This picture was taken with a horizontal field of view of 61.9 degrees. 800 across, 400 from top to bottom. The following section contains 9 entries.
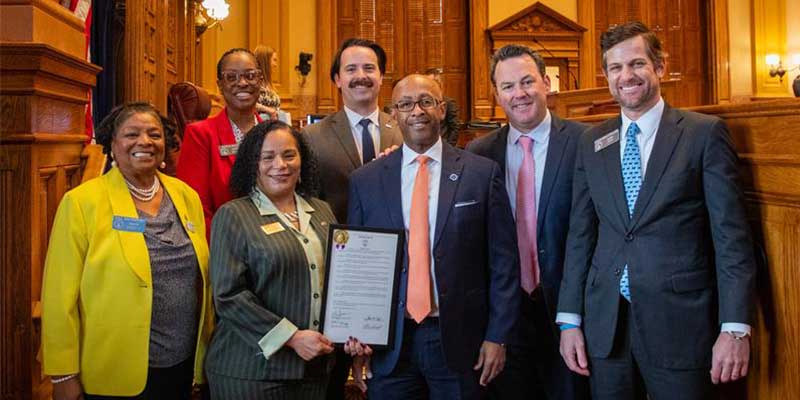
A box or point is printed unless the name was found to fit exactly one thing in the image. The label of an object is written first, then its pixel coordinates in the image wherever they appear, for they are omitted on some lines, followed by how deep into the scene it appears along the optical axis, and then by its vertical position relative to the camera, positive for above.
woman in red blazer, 2.72 +0.34
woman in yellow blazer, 2.00 -0.20
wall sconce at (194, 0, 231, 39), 8.10 +2.54
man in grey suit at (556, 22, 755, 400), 1.78 -0.11
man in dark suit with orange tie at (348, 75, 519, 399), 2.09 -0.15
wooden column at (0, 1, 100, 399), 2.25 +0.14
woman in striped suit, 2.04 -0.24
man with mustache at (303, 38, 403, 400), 2.67 +0.35
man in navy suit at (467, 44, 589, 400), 2.30 +0.03
